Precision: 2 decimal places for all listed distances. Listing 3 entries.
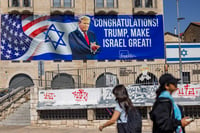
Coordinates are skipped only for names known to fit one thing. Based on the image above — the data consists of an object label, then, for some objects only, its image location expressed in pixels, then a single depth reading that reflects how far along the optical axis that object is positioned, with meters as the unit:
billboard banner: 31.95
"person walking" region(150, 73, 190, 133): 4.20
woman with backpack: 5.51
